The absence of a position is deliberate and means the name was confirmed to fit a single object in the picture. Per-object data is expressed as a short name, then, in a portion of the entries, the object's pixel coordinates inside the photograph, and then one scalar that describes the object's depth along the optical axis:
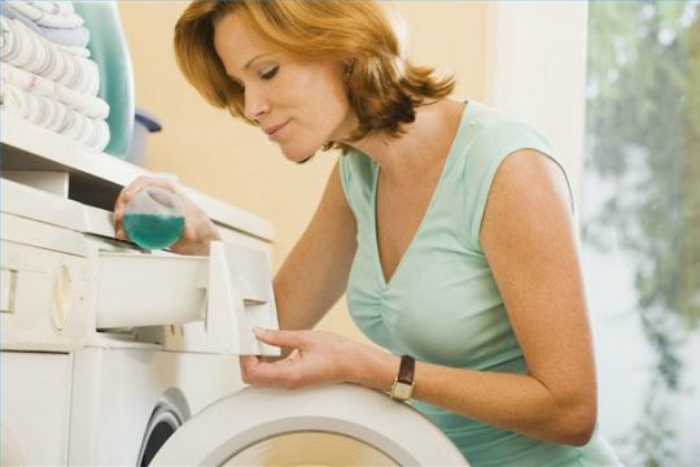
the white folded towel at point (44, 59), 2.37
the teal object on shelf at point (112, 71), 2.76
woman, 2.30
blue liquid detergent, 2.32
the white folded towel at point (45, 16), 2.43
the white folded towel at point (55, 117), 2.34
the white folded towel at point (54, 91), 2.36
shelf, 2.18
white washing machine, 2.12
